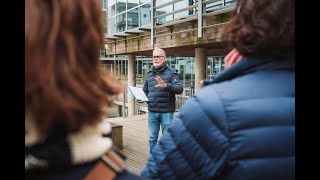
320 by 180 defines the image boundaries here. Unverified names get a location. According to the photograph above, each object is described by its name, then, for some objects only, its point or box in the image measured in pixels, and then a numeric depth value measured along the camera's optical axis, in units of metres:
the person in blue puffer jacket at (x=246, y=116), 1.04
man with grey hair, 5.09
